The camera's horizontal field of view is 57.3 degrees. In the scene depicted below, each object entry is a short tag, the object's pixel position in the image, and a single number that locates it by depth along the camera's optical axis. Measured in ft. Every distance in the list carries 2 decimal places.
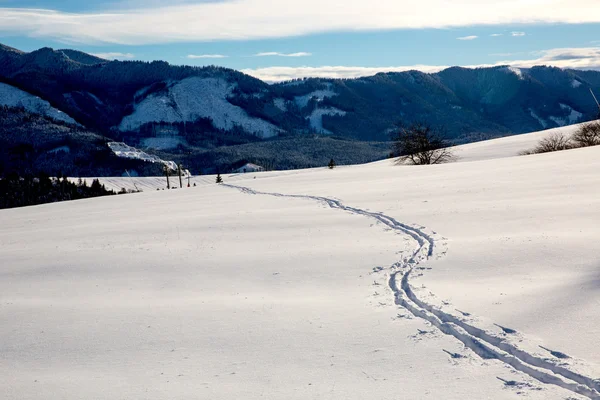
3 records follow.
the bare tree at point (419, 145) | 170.71
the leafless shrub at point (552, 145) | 168.12
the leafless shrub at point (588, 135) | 162.81
